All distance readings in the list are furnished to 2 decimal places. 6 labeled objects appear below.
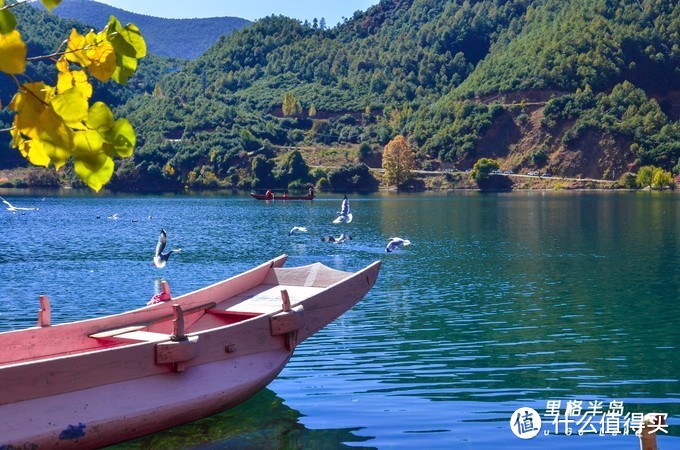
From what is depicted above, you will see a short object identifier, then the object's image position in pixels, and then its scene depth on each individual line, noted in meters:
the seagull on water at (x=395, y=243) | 35.97
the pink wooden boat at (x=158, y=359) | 9.45
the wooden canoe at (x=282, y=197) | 93.26
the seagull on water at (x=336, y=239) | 41.01
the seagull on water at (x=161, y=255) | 27.73
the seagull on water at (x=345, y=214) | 44.29
